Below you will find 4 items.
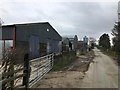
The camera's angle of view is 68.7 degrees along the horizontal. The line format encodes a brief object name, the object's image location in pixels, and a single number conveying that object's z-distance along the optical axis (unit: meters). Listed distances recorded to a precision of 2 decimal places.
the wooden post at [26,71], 3.55
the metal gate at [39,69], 4.22
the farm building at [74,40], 29.77
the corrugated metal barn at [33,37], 9.34
